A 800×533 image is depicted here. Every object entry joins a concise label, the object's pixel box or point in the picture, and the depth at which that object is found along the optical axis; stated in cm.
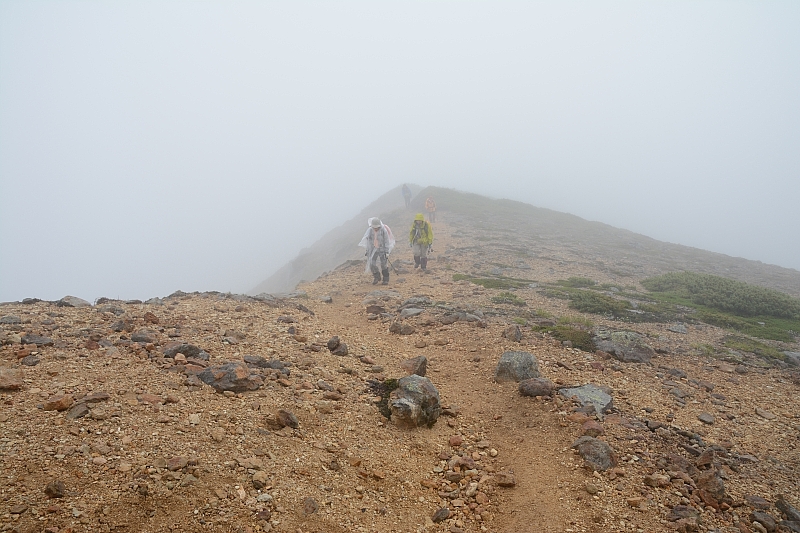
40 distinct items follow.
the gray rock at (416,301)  1360
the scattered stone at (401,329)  1111
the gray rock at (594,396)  728
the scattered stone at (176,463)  476
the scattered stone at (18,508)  386
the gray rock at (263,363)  754
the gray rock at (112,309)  891
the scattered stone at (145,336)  749
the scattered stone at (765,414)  785
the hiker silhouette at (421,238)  2031
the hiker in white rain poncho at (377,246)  1819
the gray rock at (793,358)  1092
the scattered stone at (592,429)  654
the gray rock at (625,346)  984
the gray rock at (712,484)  548
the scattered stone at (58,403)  518
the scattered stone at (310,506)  478
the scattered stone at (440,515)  512
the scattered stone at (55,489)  410
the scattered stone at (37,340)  669
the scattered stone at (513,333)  1030
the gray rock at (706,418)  738
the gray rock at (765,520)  514
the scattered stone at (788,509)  526
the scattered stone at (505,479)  569
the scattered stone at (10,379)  539
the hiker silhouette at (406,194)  4732
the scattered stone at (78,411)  512
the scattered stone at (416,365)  859
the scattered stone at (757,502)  542
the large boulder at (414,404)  670
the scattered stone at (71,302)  908
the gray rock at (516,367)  828
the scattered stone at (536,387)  763
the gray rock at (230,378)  659
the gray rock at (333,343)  903
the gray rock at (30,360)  611
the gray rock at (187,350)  725
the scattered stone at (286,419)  605
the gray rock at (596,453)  591
